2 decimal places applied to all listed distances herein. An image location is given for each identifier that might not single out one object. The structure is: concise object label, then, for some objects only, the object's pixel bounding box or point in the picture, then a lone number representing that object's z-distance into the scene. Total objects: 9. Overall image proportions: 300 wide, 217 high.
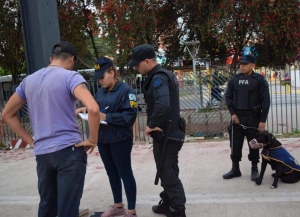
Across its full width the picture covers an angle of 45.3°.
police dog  4.39
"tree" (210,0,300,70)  10.72
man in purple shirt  2.61
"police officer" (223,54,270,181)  4.62
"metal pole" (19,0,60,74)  3.73
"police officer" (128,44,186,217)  3.38
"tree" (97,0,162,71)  10.65
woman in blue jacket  3.50
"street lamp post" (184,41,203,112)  11.91
